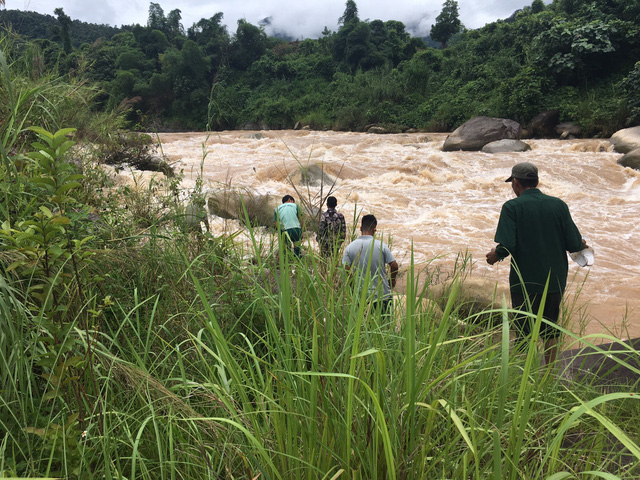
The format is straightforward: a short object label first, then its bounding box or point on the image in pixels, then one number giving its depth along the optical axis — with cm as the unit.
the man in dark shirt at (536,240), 303
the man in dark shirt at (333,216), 416
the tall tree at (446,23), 4888
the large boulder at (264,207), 803
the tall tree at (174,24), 5222
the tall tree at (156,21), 5241
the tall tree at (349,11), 5384
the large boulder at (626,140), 1341
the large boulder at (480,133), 1650
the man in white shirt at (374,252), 315
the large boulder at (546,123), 1850
